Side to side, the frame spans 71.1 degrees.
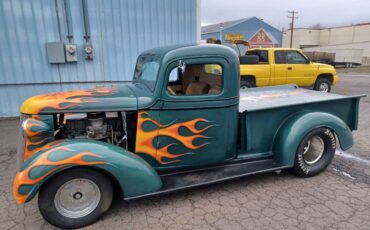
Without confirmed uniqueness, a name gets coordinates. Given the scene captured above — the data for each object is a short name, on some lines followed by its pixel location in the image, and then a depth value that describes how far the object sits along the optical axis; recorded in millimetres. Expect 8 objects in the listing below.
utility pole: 41884
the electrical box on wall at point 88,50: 7156
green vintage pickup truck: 2686
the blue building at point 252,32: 30858
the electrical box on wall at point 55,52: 6859
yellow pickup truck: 9312
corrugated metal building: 6707
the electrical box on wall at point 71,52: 6968
